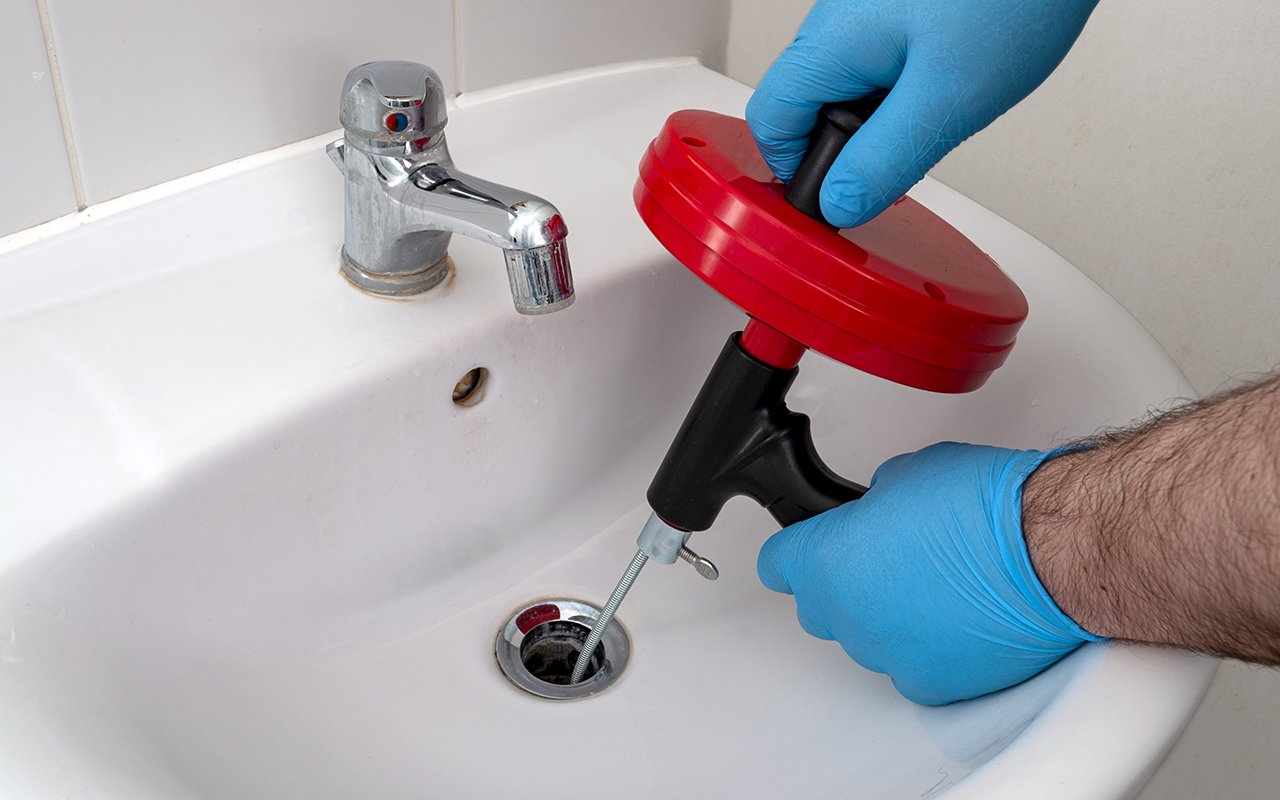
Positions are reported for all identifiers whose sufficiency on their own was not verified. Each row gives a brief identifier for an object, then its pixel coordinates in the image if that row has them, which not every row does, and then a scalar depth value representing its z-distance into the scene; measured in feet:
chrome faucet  1.51
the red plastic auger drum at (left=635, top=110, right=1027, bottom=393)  1.40
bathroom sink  1.32
